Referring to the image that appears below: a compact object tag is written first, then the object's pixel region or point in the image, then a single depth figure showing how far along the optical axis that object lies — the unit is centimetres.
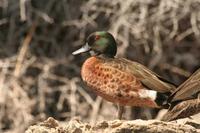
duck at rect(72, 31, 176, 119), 1240
